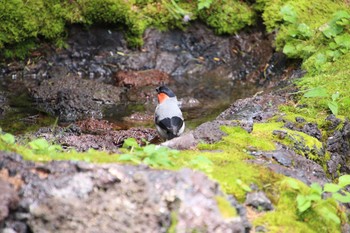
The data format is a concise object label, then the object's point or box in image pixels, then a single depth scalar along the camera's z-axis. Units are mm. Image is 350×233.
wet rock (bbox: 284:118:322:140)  13059
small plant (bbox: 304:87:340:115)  14250
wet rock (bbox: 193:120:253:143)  11625
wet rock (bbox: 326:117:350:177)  12522
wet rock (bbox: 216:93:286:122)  14502
